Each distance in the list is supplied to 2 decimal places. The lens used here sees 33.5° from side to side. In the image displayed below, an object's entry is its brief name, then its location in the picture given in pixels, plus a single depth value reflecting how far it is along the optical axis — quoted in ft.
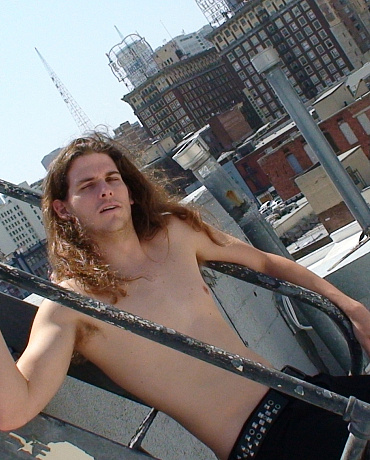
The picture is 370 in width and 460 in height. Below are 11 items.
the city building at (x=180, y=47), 387.55
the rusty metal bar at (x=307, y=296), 7.16
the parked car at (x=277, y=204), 160.04
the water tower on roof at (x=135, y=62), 421.18
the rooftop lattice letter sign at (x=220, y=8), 326.30
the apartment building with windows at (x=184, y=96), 341.82
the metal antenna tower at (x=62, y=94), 437.46
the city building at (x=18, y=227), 444.72
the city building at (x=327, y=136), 148.66
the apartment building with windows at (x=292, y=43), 292.20
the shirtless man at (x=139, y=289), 5.96
